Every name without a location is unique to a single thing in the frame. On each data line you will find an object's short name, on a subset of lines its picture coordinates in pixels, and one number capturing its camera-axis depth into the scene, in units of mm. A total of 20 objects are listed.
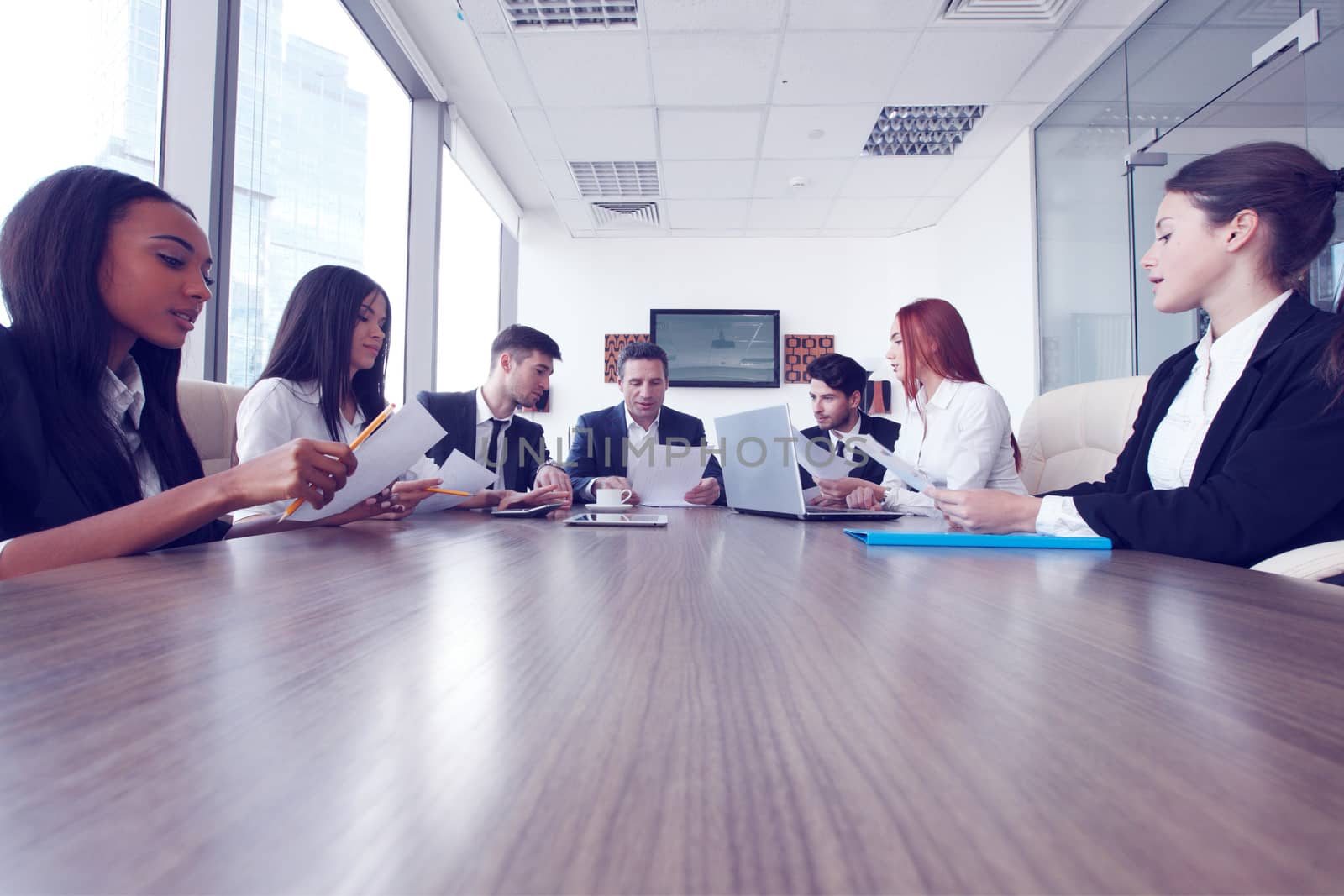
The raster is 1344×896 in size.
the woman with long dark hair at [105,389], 812
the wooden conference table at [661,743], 159
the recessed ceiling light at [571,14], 2865
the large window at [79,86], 1503
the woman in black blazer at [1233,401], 960
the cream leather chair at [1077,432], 1881
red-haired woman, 2023
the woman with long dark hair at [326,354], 1719
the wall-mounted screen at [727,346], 5500
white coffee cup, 1681
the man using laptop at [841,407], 3209
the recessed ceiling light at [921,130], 3707
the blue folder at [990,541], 882
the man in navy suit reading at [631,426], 2871
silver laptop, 1402
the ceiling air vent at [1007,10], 2801
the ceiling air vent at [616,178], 4383
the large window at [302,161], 2188
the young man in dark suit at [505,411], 2668
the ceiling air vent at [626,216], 5030
